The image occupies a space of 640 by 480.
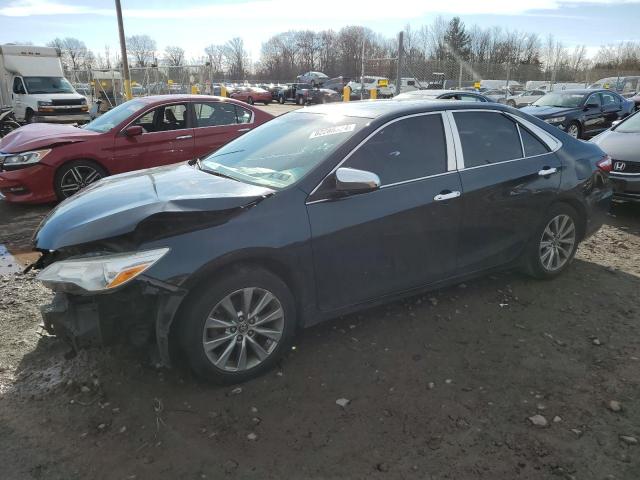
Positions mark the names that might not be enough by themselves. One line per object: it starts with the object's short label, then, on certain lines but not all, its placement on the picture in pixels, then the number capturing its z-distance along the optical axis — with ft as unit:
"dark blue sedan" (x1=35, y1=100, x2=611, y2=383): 9.02
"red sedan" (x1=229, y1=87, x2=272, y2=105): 122.60
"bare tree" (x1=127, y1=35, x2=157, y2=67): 276.57
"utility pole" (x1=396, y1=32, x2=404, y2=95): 47.86
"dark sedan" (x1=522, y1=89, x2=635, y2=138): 45.52
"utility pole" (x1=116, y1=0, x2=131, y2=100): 66.44
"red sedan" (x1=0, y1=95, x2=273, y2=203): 22.15
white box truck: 58.08
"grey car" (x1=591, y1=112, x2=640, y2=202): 21.26
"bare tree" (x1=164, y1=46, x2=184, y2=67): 226.32
